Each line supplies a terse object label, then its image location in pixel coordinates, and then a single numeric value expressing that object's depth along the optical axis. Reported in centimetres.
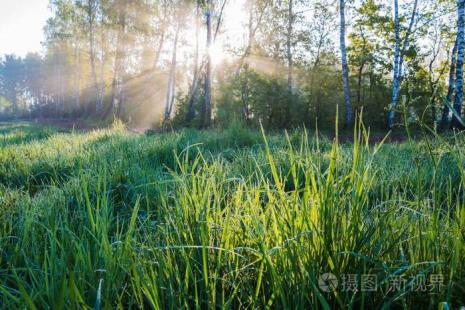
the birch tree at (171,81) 1769
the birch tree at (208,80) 1406
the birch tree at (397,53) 1423
